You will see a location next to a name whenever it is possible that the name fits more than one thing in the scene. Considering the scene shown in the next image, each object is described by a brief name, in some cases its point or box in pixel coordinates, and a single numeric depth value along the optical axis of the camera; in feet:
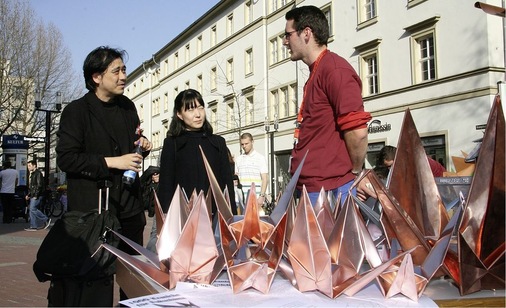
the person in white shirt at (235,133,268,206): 27.55
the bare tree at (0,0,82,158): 91.30
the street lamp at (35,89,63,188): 61.57
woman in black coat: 11.63
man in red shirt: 7.79
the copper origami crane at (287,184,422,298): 3.85
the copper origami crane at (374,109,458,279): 4.92
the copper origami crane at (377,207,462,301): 3.77
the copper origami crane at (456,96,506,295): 4.05
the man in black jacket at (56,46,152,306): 8.77
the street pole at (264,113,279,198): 84.84
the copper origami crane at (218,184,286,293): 3.95
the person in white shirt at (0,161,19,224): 49.93
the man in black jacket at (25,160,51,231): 45.03
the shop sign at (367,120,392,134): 69.72
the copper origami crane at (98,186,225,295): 4.22
